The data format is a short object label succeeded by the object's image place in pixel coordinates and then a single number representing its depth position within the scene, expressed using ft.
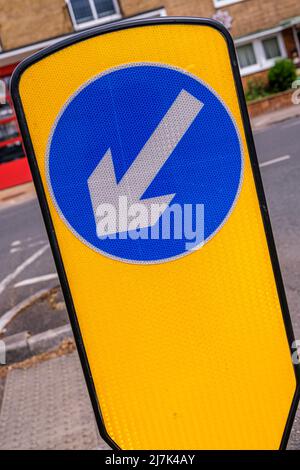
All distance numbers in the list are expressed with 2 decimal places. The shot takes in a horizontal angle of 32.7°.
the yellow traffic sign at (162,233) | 4.43
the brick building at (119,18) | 56.70
